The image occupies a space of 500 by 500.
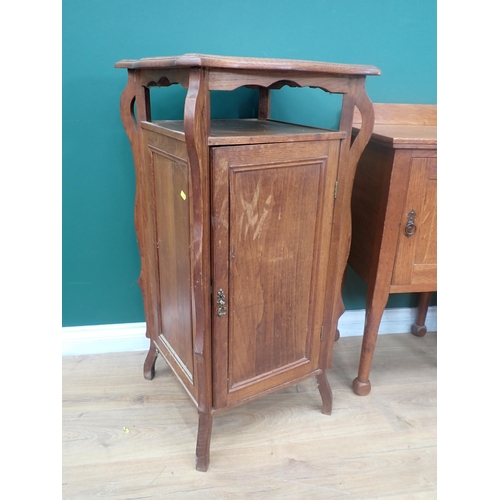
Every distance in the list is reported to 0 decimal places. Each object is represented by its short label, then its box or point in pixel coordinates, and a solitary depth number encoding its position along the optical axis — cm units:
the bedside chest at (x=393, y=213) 132
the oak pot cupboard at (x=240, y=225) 99
